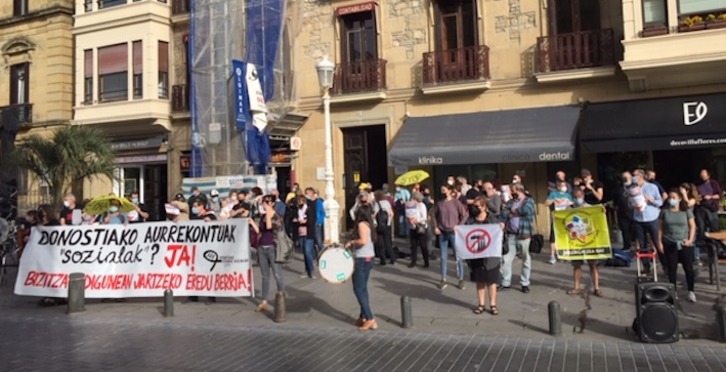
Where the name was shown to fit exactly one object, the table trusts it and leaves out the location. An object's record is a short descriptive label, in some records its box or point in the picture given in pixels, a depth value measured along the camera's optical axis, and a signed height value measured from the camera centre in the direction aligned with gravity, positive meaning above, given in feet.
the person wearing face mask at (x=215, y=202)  52.26 +0.89
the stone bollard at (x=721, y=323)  20.33 -4.59
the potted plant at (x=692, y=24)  43.50 +13.64
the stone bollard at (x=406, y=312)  24.21 -4.60
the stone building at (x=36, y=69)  73.87 +19.90
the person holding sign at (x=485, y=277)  25.71 -3.38
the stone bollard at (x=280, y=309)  26.17 -4.69
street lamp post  40.57 +2.12
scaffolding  61.46 +16.00
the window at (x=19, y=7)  77.41 +29.17
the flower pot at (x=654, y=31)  44.65 +13.46
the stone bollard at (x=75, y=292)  29.94 -4.16
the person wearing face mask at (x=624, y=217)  38.22 -1.24
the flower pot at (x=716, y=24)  42.80 +13.33
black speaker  20.44 -4.15
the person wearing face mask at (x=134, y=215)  41.58 -0.12
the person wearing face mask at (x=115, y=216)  35.55 -0.12
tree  55.93 +6.02
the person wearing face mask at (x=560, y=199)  33.04 +0.17
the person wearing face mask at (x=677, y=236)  26.27 -1.77
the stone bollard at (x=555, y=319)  21.95 -4.62
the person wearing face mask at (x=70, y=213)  39.09 +0.15
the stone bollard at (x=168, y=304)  28.26 -4.62
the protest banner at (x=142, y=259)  29.50 -2.56
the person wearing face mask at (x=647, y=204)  30.71 -0.28
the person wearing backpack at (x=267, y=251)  28.48 -2.14
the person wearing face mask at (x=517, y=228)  30.71 -1.40
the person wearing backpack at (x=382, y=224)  40.27 -1.24
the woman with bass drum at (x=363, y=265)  24.06 -2.51
